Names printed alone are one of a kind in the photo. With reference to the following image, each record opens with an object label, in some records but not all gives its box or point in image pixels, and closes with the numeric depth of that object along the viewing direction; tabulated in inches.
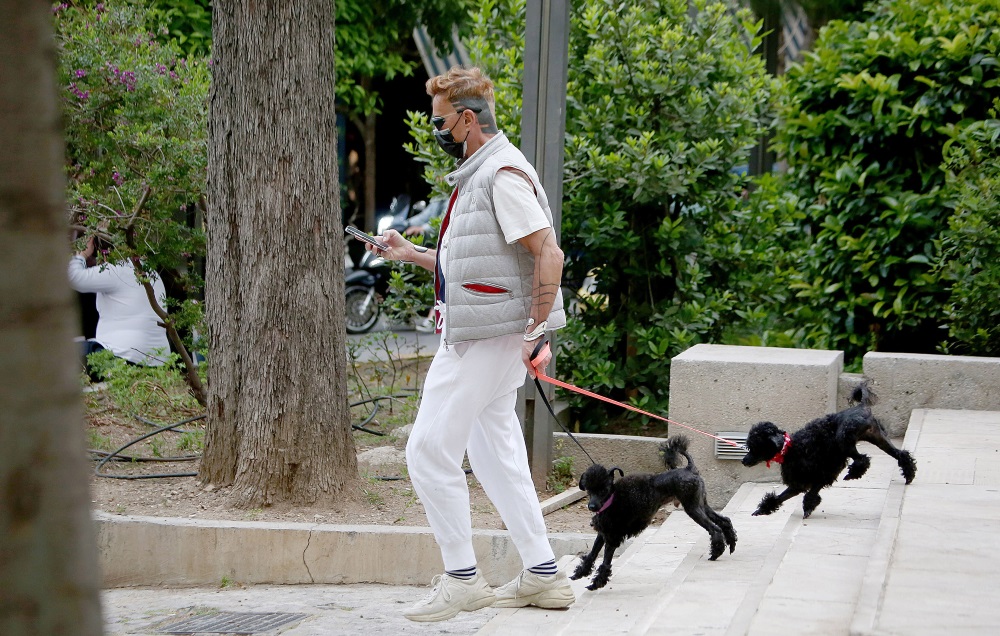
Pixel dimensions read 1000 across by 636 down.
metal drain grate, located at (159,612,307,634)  366.9
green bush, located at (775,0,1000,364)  590.6
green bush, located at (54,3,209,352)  610.2
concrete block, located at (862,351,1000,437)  520.1
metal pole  495.2
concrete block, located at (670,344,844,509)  487.5
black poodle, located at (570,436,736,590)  336.2
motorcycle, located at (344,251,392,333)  1380.3
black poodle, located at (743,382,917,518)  370.9
